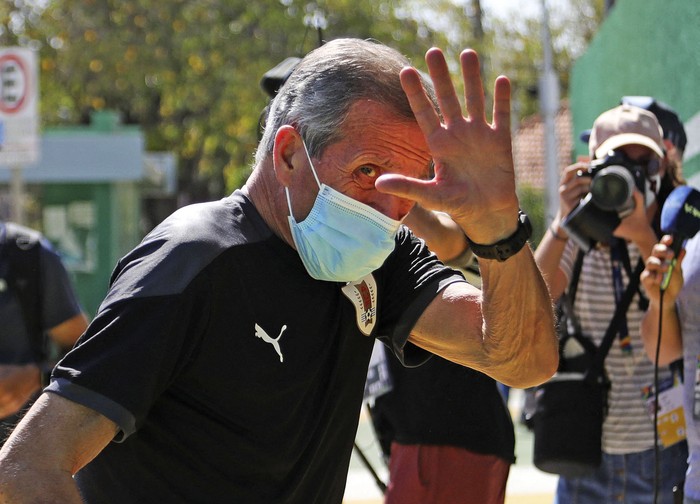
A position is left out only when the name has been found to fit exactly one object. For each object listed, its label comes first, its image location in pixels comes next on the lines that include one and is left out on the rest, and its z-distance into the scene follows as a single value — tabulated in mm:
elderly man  2297
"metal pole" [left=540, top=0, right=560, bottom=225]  17656
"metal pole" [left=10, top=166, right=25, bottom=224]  10406
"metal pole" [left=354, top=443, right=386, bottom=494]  4531
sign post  10023
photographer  4340
